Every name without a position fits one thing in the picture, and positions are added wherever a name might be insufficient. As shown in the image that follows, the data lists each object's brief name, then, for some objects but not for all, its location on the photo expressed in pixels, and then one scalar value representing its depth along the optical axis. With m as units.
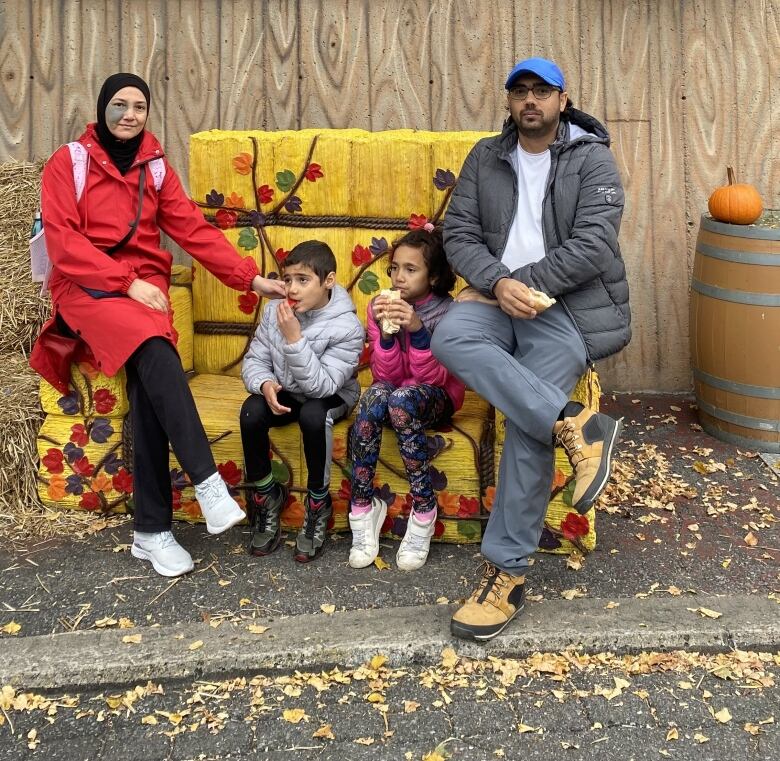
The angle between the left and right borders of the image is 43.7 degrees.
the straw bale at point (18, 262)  4.25
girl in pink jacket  3.37
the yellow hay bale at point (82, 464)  3.77
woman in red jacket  3.36
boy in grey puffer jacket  3.42
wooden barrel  4.27
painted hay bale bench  3.57
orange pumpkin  4.36
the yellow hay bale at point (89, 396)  3.68
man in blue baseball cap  3.04
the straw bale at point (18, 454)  3.82
